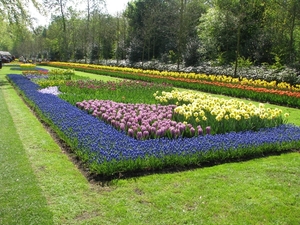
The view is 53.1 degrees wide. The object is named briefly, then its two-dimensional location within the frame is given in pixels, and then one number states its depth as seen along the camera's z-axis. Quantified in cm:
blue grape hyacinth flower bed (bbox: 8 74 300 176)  473
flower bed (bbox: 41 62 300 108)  1169
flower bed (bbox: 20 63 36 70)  3264
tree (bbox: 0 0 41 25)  1763
